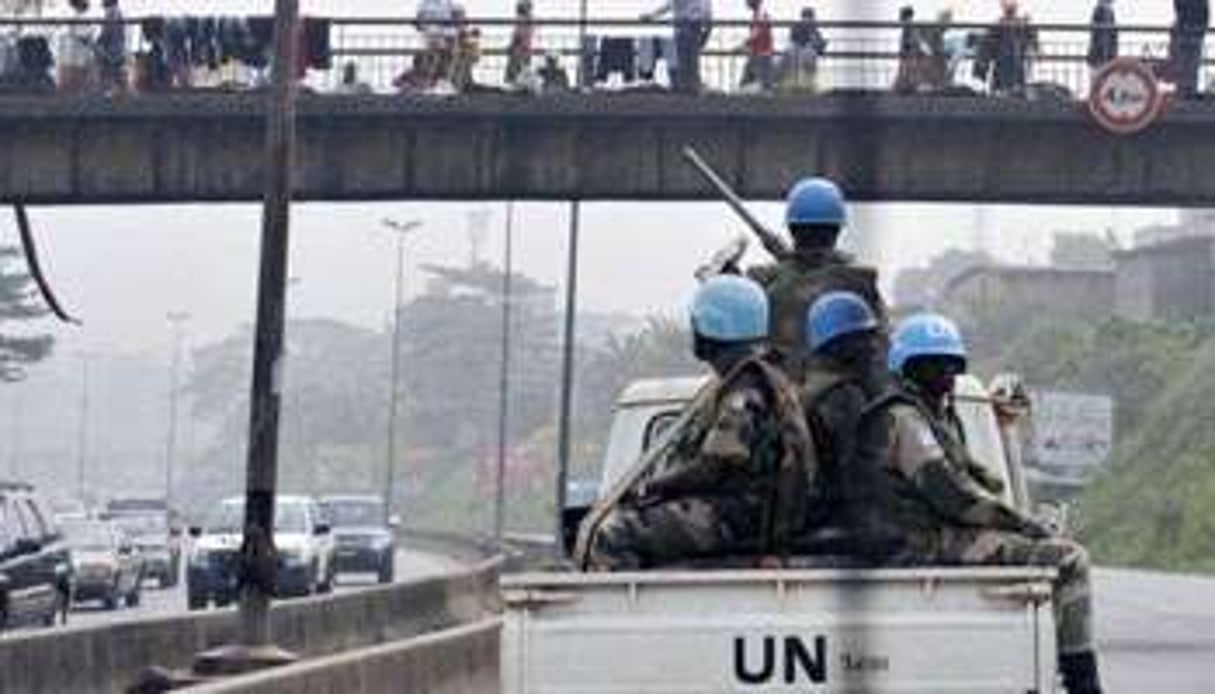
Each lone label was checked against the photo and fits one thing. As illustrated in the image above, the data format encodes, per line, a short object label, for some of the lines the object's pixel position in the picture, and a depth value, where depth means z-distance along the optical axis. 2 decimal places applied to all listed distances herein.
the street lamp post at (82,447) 164.85
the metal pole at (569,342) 49.47
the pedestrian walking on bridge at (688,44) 38.28
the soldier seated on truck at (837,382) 8.26
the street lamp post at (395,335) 92.64
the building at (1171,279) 107.81
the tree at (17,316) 117.56
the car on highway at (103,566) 45.09
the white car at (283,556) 40.75
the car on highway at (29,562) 27.48
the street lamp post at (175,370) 142.75
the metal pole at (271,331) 18.69
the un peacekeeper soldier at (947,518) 8.16
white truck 7.97
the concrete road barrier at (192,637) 18.39
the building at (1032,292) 102.50
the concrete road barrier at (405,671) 14.32
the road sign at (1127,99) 37.19
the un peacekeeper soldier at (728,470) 8.25
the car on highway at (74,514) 47.94
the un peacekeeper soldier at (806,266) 10.11
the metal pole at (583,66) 38.84
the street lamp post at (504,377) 68.81
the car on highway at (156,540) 57.16
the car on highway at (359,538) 53.84
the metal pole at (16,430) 193.62
